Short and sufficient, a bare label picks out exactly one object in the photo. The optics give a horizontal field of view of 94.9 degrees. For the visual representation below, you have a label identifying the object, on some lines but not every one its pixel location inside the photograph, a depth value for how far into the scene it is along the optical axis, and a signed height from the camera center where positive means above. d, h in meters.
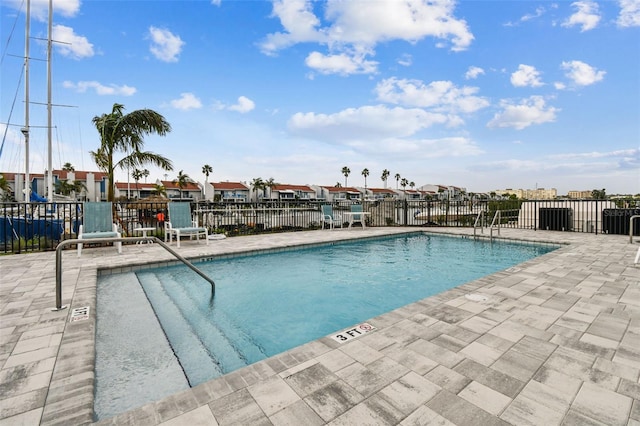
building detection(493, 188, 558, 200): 88.26 +4.73
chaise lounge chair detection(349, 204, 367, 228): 11.48 -0.28
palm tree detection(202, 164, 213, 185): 59.88 +7.74
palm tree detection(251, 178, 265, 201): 59.19 +4.78
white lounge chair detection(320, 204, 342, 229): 11.34 -0.27
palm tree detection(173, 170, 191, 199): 48.08 +5.22
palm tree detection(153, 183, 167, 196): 40.08 +2.81
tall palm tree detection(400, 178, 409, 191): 89.88 +7.89
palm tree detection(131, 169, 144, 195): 51.19 +6.02
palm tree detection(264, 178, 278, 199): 60.06 +4.96
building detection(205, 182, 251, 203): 55.00 +3.45
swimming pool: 2.49 -1.26
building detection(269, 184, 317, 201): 61.92 +3.57
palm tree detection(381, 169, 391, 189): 80.44 +9.28
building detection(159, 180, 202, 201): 52.16 +3.34
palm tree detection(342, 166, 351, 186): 74.83 +9.43
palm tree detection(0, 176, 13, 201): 35.69 +2.41
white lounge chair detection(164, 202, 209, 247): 7.33 -0.31
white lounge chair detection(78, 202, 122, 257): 6.34 -0.25
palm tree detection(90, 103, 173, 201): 8.20 +2.13
